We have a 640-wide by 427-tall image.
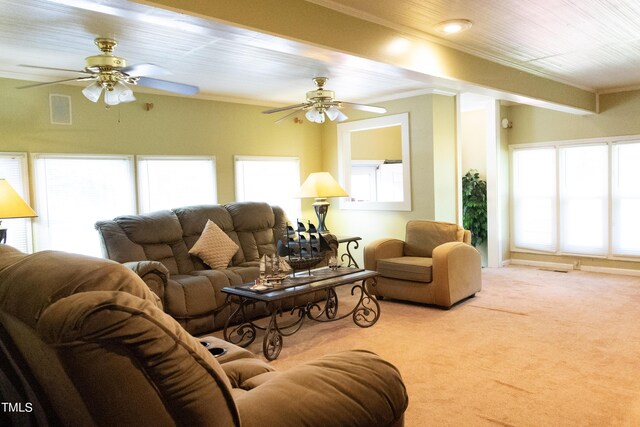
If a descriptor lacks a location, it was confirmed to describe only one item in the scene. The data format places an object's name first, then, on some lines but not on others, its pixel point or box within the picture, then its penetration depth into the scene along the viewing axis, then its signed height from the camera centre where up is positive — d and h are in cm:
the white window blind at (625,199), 630 -25
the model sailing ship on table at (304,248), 408 -51
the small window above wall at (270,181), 633 +15
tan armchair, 477 -82
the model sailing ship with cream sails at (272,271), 384 -65
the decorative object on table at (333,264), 445 -70
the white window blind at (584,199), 659 -25
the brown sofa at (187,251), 405 -56
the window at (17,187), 445 +12
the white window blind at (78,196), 470 +1
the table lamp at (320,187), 545 +3
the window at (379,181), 813 +13
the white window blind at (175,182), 541 +15
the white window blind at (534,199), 705 -24
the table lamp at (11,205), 327 -3
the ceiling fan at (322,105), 475 +86
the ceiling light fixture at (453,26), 338 +117
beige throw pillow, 476 -55
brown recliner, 109 -44
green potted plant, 748 -33
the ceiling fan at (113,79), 349 +89
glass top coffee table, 363 -110
